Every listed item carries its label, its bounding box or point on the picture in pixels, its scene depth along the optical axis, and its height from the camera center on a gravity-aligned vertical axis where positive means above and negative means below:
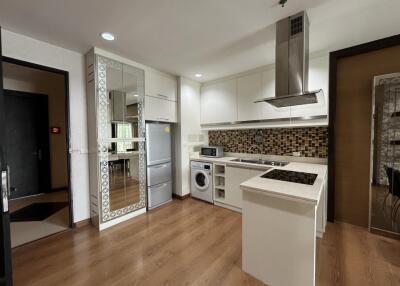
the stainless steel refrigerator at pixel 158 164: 3.11 -0.46
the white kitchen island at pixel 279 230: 1.35 -0.76
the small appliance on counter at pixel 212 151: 3.66 -0.27
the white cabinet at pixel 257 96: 2.91 +0.71
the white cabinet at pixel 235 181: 2.90 -0.74
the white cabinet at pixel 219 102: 3.41 +0.70
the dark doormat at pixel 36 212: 2.77 -1.20
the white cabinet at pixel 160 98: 3.09 +0.73
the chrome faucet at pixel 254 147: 3.41 -0.21
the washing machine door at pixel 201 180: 3.42 -0.82
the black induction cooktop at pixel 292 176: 1.71 -0.41
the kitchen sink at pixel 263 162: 2.93 -0.42
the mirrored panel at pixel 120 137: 2.51 +0.02
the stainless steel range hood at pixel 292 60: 1.79 +0.81
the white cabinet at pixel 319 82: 2.46 +0.76
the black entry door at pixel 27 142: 3.57 -0.05
